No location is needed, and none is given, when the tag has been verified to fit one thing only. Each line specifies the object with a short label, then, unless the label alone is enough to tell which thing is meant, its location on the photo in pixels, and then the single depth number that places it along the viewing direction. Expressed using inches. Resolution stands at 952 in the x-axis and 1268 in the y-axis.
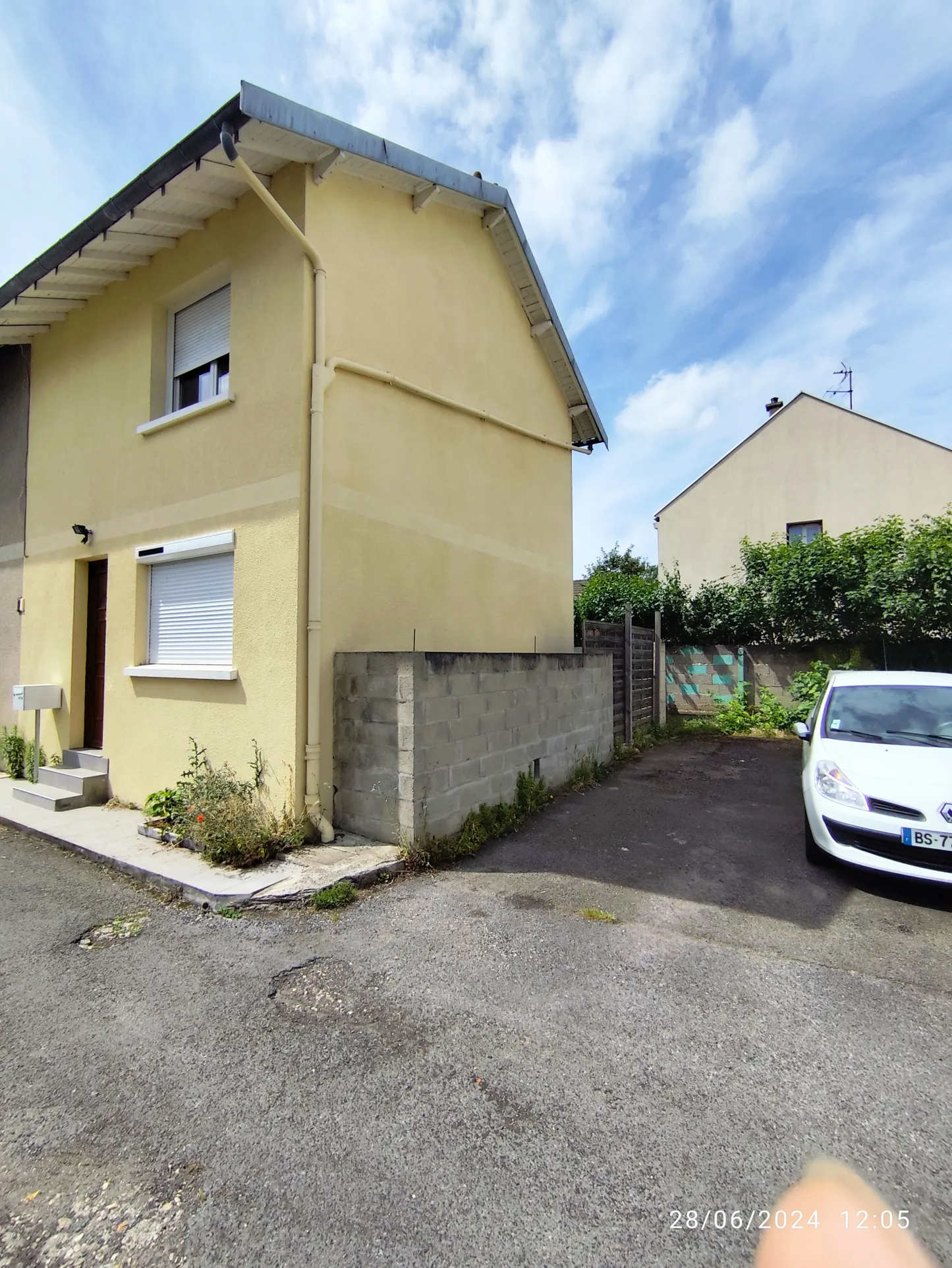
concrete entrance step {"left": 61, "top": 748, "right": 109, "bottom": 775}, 264.5
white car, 161.6
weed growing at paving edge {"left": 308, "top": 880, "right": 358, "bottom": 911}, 161.0
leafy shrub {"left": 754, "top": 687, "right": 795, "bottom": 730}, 473.7
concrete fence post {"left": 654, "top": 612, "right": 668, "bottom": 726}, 467.8
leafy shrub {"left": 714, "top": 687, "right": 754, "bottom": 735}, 480.4
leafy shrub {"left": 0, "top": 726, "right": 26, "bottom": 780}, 303.6
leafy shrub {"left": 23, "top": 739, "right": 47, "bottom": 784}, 296.1
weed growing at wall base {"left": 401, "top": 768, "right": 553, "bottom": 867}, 190.9
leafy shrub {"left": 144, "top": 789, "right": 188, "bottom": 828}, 217.6
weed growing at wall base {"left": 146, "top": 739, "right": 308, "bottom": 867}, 184.4
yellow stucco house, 204.8
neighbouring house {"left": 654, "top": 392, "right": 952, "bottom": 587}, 644.1
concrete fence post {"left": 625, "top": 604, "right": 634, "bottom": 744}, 402.6
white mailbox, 273.6
